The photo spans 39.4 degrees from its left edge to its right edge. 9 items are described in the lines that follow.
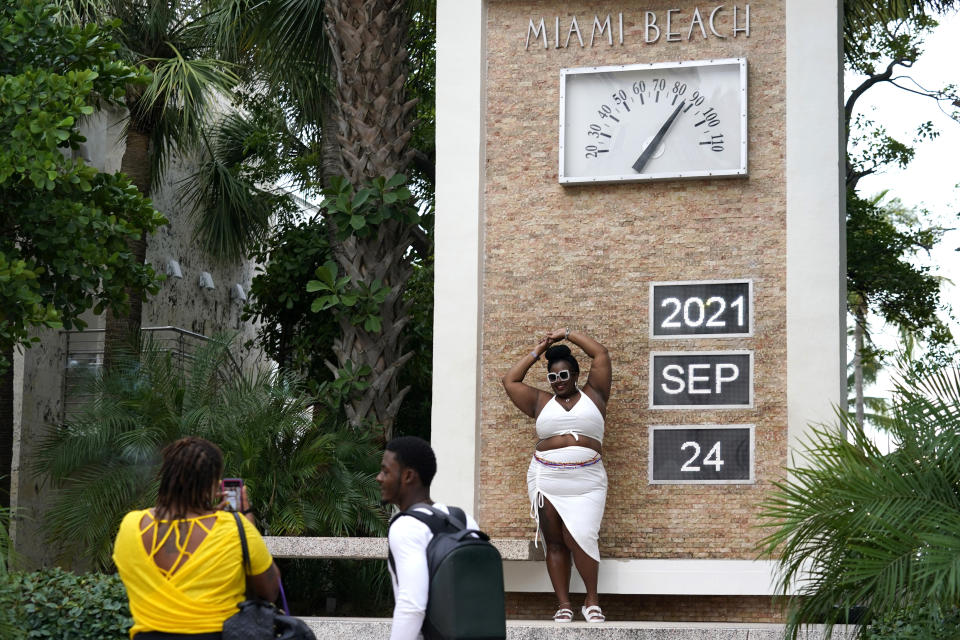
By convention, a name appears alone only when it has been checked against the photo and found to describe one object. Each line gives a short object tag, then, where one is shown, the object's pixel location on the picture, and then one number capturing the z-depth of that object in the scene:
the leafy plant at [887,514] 6.66
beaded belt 10.71
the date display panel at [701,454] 11.11
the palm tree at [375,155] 15.23
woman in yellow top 4.70
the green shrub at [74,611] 9.16
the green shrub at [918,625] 6.85
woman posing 10.64
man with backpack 4.80
